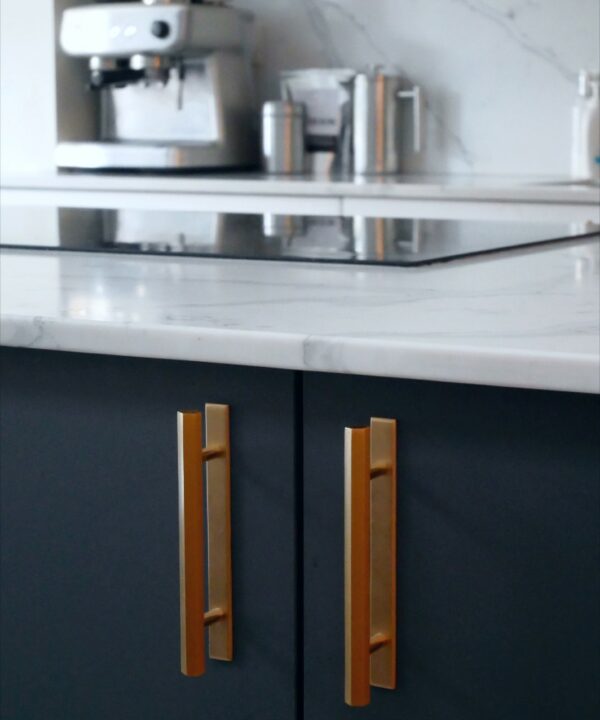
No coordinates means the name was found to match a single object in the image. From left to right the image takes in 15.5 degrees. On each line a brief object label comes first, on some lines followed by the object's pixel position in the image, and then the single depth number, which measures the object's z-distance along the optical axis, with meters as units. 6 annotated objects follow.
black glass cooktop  2.07
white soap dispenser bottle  5.09
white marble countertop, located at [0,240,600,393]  1.50
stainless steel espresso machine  5.31
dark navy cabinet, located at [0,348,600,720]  1.54
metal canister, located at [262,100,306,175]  5.55
